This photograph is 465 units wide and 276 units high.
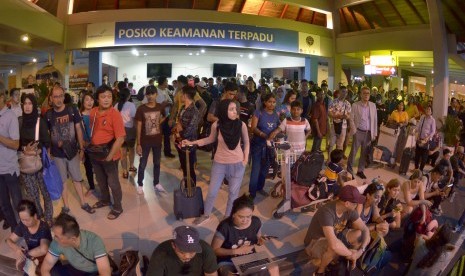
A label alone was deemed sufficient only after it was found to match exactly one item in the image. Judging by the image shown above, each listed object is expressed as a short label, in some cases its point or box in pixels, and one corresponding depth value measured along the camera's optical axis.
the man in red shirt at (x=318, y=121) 8.55
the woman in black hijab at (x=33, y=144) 4.62
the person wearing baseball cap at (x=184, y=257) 3.14
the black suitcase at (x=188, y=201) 5.29
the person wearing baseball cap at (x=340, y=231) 4.04
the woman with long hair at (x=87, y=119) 6.19
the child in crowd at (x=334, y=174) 5.72
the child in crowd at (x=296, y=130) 6.39
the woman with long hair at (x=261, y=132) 6.03
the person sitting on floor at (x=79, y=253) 3.34
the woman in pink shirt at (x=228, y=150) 4.89
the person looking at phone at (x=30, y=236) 3.61
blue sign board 13.62
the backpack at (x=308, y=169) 5.72
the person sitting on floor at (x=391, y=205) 5.33
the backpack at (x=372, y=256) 4.23
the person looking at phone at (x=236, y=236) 3.58
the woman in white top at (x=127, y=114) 6.75
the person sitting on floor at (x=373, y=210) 4.85
